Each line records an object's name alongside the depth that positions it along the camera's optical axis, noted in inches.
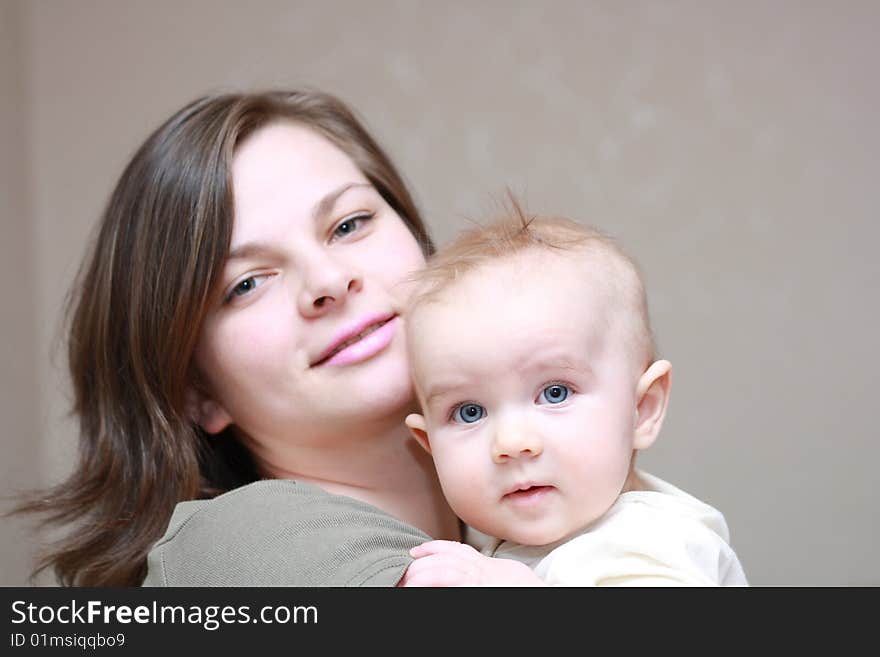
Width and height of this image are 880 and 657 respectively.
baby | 47.1
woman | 58.2
